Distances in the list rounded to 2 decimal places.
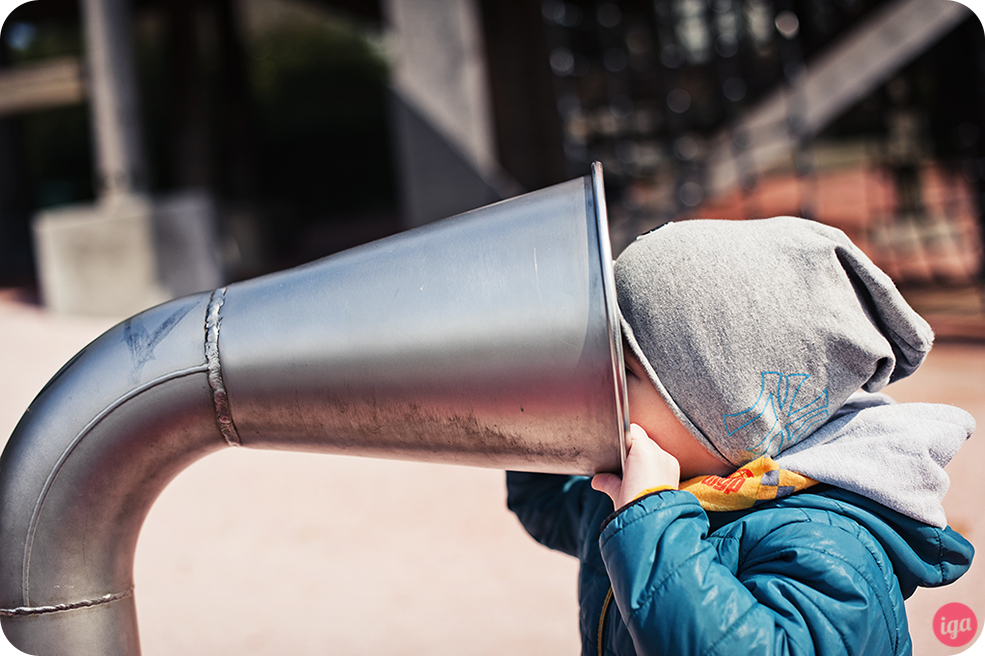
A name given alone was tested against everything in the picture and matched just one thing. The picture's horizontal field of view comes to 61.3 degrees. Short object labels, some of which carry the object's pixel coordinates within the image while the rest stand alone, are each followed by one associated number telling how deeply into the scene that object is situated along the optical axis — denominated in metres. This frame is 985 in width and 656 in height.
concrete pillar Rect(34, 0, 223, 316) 5.84
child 0.99
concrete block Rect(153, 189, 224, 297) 5.91
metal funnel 0.96
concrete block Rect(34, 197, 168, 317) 5.84
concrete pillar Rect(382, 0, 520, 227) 5.44
